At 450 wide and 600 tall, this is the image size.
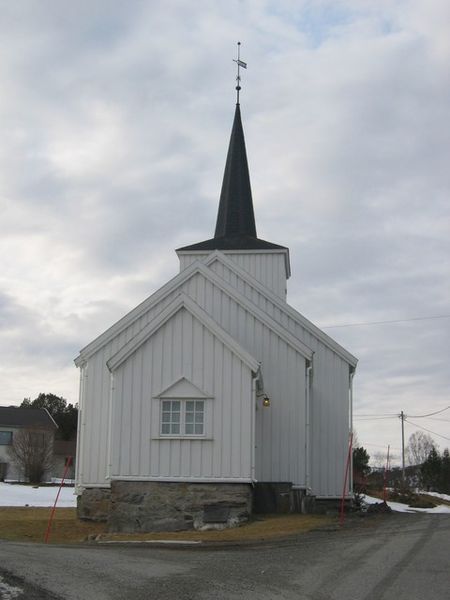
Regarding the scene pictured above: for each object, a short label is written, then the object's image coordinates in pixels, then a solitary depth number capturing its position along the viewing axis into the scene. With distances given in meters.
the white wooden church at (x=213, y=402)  20.80
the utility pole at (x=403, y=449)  59.18
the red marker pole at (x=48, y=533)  20.08
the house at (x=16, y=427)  66.81
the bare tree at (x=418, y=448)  117.05
